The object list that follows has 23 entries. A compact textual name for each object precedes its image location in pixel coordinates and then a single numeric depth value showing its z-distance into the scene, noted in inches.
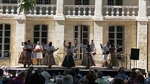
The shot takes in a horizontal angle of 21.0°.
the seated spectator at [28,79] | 398.9
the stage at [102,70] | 798.5
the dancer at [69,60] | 851.4
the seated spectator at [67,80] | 403.9
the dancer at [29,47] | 848.9
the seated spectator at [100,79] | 479.4
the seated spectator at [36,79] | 397.7
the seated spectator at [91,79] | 407.7
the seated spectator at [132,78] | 451.6
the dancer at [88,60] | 851.4
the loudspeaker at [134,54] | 877.8
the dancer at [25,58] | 851.4
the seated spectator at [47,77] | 511.5
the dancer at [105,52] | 858.1
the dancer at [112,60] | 844.6
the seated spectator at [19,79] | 413.4
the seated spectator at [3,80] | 469.4
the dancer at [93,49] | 880.7
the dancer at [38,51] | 898.1
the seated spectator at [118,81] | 359.6
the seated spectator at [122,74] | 523.9
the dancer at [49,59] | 858.4
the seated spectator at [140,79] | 401.9
